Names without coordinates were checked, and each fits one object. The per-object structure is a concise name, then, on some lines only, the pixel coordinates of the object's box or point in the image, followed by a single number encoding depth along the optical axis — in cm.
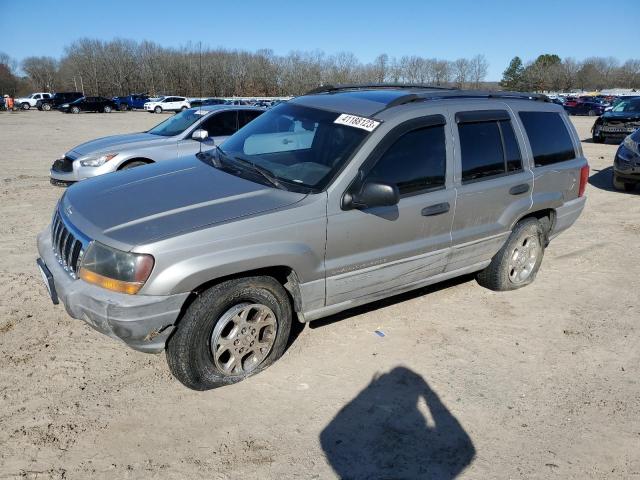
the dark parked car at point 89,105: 4322
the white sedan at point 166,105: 4834
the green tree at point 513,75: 10750
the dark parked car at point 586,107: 4400
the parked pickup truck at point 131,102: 5353
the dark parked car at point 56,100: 4781
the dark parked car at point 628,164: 939
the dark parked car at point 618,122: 1807
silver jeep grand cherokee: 293
